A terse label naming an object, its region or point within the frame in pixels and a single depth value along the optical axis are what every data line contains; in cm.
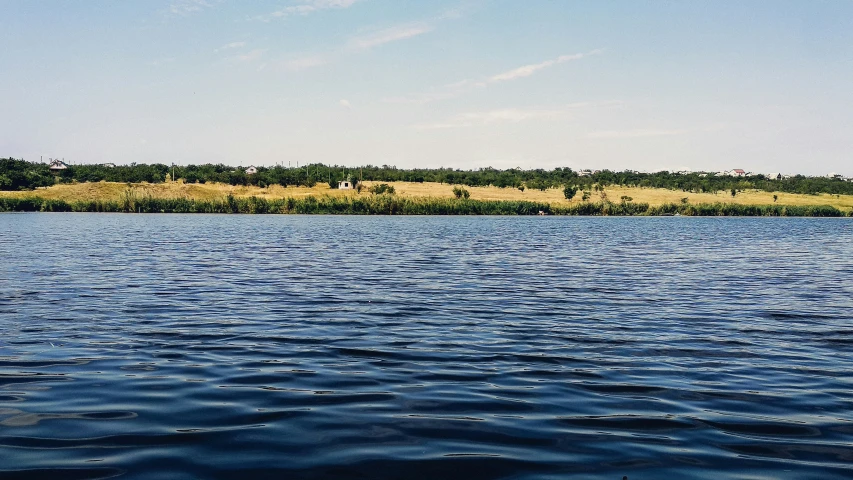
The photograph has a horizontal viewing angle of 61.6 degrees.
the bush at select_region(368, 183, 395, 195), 16199
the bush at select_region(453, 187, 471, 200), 16035
